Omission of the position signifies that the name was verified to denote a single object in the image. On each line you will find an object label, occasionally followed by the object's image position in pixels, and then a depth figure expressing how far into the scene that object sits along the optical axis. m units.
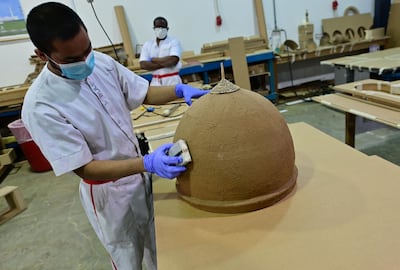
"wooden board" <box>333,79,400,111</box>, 2.06
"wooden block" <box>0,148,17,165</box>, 3.89
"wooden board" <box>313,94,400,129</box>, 1.92
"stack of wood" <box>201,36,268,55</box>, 4.77
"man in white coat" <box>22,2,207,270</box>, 1.03
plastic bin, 3.72
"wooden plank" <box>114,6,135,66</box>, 4.53
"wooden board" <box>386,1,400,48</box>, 4.93
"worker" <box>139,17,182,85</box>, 3.48
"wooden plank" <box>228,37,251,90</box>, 4.09
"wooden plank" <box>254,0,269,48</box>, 4.91
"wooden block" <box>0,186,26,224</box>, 2.87
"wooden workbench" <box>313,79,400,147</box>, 1.98
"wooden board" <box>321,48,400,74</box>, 3.06
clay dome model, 0.99
